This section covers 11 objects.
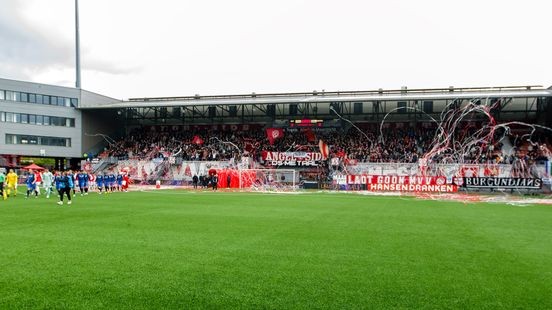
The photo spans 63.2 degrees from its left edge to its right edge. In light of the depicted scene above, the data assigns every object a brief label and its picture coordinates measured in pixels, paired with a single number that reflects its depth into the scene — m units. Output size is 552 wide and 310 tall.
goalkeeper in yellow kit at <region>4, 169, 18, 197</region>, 27.16
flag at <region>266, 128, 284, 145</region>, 52.34
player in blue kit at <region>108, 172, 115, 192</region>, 33.59
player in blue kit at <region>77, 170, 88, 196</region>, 28.81
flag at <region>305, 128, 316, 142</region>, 51.06
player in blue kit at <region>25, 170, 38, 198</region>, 26.78
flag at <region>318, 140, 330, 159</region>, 47.64
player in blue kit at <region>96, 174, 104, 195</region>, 32.03
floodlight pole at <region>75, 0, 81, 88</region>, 51.97
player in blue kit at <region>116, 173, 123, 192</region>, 35.28
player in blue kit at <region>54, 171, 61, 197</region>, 21.04
